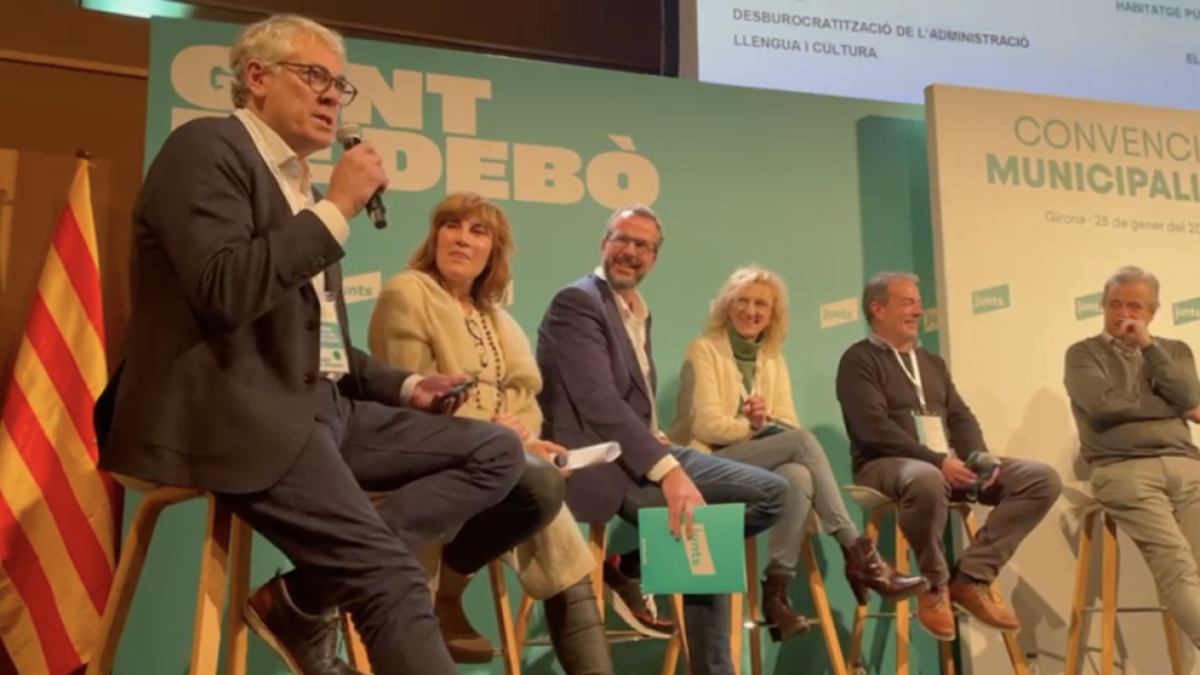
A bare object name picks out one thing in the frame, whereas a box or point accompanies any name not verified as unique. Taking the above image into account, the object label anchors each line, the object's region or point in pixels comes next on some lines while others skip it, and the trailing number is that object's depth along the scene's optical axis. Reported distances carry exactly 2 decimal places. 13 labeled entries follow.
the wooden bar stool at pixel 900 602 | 3.27
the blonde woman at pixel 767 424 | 3.09
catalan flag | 3.04
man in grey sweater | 3.45
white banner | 3.86
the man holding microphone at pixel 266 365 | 1.69
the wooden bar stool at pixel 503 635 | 2.54
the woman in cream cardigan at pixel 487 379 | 2.34
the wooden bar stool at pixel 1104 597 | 3.46
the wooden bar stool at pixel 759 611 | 2.83
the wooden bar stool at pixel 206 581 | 1.89
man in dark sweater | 3.19
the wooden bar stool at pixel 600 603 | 2.84
